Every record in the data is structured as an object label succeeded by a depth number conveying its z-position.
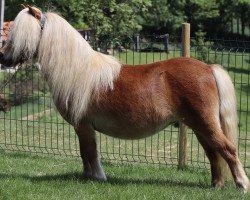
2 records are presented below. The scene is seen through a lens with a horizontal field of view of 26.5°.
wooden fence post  7.03
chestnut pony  5.52
